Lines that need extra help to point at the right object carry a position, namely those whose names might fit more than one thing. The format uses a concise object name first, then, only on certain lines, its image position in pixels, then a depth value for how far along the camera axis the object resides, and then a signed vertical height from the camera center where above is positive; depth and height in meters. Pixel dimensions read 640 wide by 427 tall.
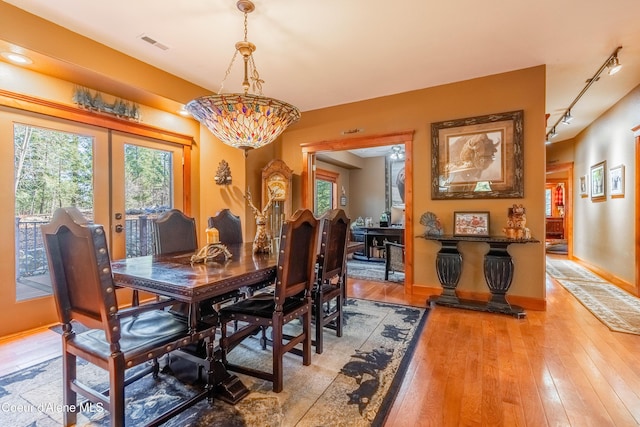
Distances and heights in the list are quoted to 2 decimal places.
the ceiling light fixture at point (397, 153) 7.19 +1.47
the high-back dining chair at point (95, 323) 1.34 -0.55
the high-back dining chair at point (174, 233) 2.71 -0.18
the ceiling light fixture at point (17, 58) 2.61 +1.37
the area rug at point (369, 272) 5.13 -1.08
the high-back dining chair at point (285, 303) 1.92 -0.64
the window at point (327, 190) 7.57 +0.59
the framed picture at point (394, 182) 7.86 +0.80
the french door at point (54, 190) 2.81 +0.27
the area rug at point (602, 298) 3.07 -1.09
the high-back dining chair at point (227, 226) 3.27 -0.13
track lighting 3.17 +1.63
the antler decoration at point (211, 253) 2.15 -0.29
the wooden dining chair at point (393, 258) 4.66 -0.70
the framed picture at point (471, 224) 3.67 -0.13
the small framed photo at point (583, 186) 6.00 +0.52
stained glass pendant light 2.27 +0.78
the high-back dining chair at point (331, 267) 2.49 -0.47
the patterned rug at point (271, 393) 1.67 -1.11
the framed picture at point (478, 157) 3.56 +0.68
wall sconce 4.46 +0.58
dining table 1.54 -0.35
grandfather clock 4.76 +0.48
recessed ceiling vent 2.88 +1.67
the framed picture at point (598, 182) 5.08 +0.53
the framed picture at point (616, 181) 4.40 +0.47
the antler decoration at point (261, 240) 2.54 -0.22
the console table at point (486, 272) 3.37 -0.69
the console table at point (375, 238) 6.42 -0.55
